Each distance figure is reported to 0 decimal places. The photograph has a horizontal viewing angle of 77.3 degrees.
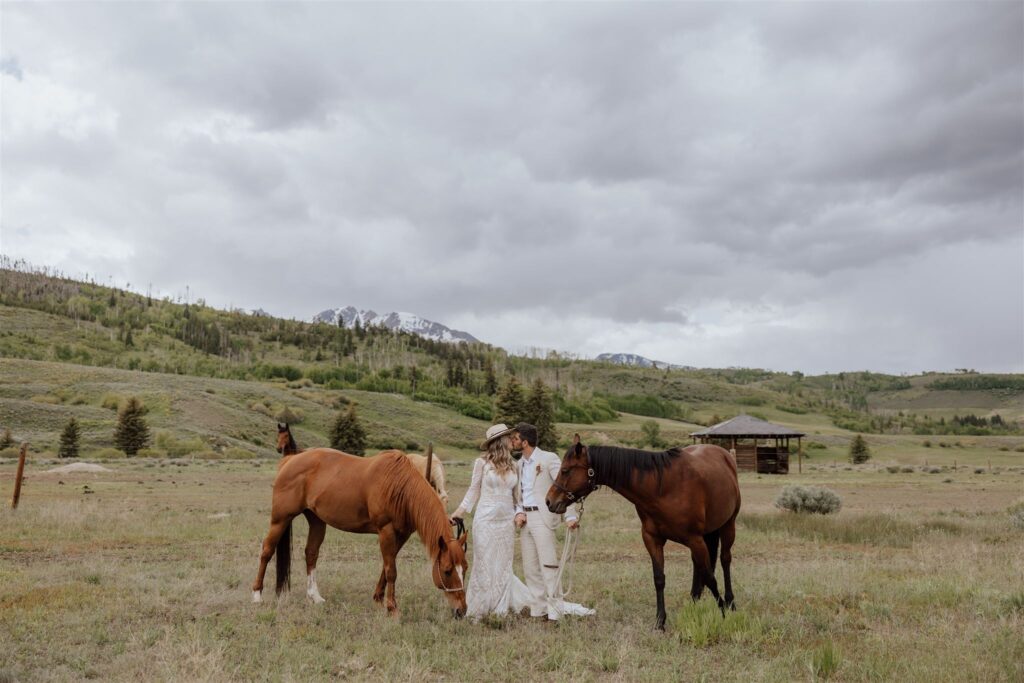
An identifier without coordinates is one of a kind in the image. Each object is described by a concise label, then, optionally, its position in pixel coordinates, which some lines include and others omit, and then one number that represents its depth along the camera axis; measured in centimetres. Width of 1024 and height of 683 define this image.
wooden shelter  4612
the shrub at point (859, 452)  5744
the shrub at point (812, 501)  1861
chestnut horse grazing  719
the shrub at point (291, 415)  6488
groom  736
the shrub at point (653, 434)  6994
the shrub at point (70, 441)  4003
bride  739
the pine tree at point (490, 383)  10482
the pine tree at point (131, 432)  4375
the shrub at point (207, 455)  4280
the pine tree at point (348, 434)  4984
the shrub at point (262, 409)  6538
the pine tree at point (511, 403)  5938
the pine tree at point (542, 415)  5869
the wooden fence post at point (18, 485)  1540
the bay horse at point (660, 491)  716
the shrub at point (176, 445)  4478
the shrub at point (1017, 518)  1490
